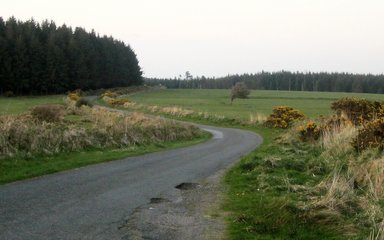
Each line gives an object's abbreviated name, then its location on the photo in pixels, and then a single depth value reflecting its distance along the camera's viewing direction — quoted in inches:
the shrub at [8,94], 3088.1
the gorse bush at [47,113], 1137.2
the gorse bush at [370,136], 671.3
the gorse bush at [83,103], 2118.6
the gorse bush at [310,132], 1090.1
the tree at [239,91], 3444.9
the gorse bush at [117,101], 2849.4
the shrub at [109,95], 3579.2
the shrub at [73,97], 2681.1
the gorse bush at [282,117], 1777.8
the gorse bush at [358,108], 1104.8
